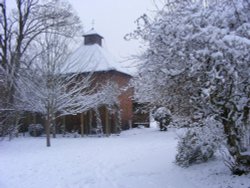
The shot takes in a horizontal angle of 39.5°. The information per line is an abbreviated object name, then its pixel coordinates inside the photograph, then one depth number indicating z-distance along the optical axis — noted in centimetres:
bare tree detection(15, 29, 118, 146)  1628
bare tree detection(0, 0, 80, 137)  2386
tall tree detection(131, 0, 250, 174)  580
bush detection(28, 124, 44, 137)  2261
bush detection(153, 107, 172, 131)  2039
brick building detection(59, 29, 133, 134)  2238
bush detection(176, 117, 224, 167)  841
